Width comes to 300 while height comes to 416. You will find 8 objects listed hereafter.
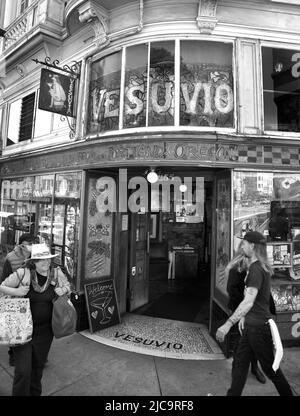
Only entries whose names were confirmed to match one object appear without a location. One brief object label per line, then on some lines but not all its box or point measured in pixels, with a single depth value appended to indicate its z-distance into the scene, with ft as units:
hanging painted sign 19.83
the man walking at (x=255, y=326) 10.16
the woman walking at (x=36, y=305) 9.97
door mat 16.53
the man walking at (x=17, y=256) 14.29
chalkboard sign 19.02
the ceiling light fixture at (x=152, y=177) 19.11
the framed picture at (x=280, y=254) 17.65
